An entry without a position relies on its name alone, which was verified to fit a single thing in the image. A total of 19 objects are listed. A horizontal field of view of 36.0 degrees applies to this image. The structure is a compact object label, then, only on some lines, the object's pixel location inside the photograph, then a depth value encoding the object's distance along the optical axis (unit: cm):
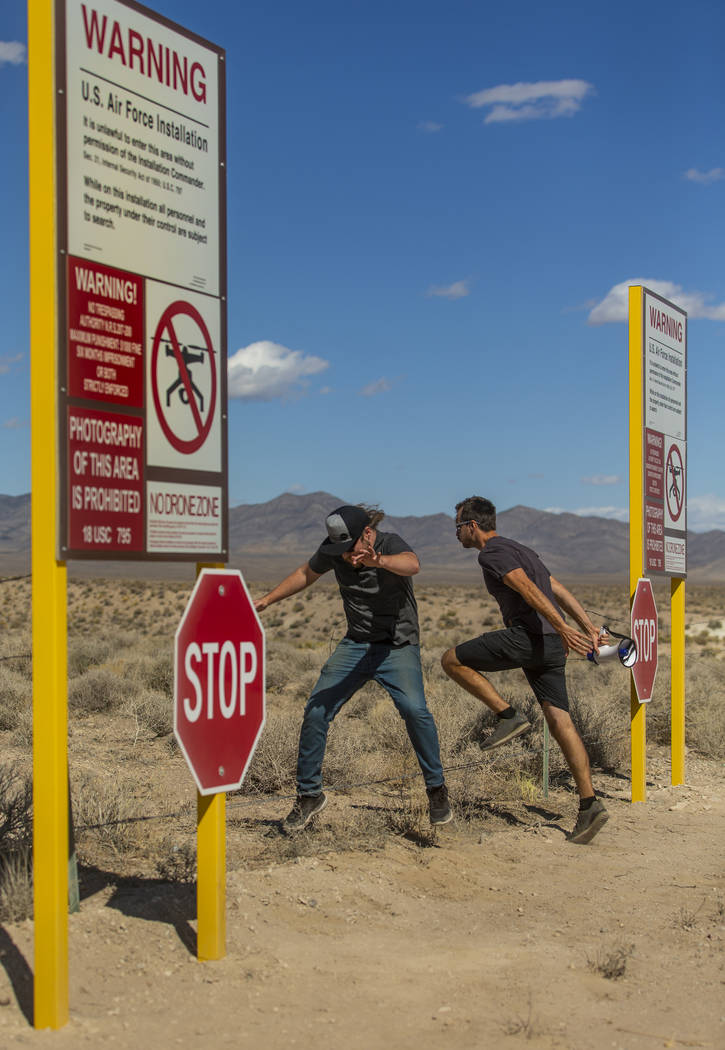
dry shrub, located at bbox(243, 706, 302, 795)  865
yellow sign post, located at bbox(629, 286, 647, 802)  846
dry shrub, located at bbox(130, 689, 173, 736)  1150
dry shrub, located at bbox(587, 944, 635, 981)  471
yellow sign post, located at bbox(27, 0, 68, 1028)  385
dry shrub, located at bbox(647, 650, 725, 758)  1101
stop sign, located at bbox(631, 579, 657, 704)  846
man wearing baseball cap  668
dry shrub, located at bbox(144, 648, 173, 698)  1462
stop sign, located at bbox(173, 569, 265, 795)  433
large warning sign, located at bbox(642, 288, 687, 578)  877
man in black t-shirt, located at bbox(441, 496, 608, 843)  707
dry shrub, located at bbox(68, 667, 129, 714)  1330
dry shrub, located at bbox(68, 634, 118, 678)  1770
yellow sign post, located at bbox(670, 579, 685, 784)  915
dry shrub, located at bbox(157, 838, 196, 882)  581
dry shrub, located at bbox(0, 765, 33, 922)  485
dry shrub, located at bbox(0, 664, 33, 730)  1170
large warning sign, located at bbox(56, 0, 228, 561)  400
